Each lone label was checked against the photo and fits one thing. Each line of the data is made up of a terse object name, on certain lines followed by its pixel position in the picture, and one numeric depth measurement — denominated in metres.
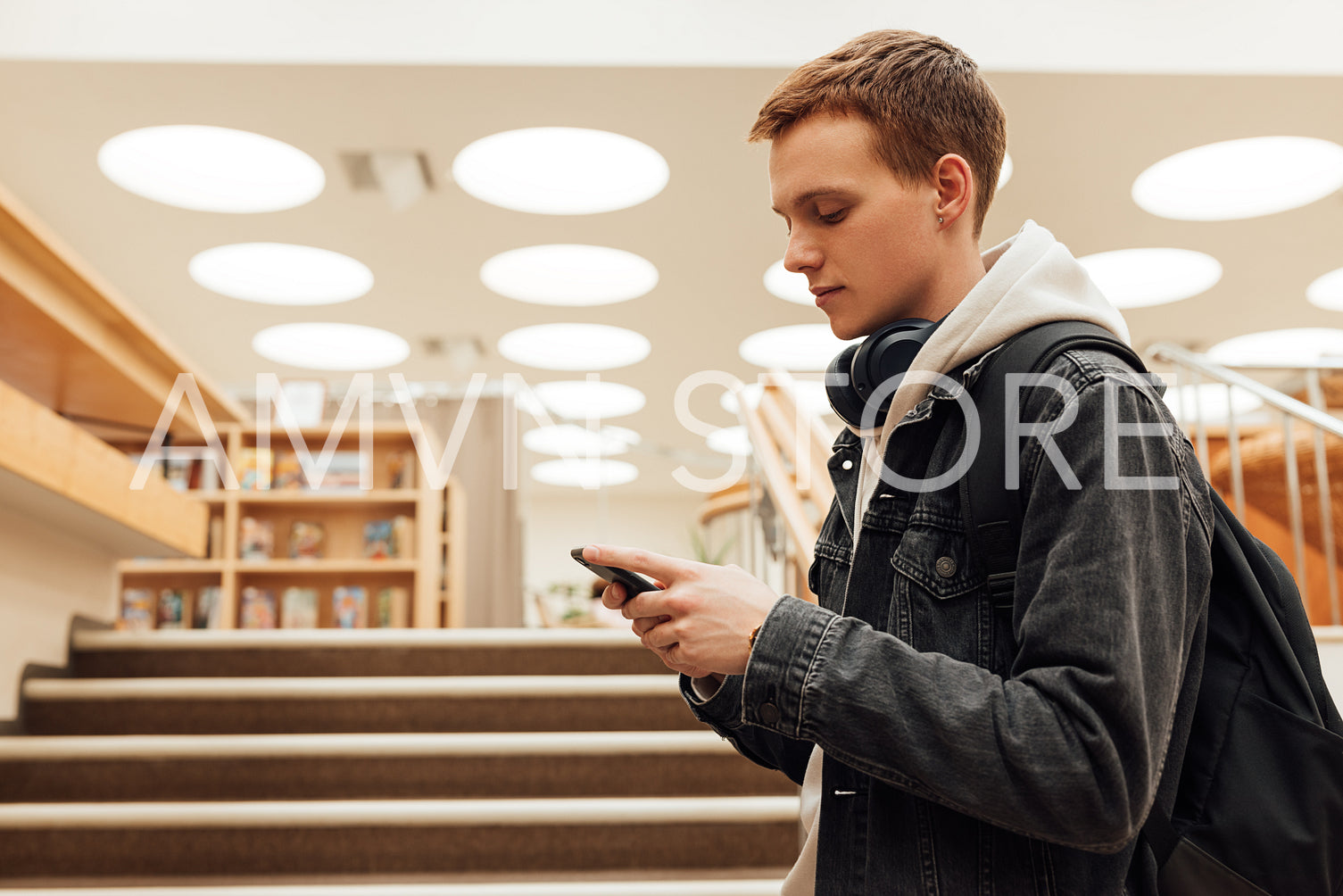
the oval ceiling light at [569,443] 12.33
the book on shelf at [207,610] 6.53
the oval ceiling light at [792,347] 9.09
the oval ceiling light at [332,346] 9.06
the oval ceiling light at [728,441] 12.41
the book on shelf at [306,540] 6.68
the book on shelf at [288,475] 6.88
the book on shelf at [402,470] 7.15
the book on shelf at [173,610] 6.61
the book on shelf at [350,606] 6.70
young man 0.63
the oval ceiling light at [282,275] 7.61
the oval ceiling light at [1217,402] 11.53
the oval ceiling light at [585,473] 14.38
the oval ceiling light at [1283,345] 9.24
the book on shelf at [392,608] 6.77
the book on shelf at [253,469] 6.66
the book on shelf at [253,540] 6.57
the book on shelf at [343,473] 6.84
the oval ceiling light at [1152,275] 7.57
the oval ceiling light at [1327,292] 7.75
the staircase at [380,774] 2.49
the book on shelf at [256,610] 6.53
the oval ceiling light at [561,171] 6.11
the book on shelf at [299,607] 6.63
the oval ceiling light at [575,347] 9.16
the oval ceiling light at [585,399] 10.61
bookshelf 6.52
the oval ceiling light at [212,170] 6.00
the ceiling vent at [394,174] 5.79
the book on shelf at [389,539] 6.81
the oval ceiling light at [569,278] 7.81
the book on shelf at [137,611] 6.32
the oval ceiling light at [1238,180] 6.14
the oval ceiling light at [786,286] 7.62
